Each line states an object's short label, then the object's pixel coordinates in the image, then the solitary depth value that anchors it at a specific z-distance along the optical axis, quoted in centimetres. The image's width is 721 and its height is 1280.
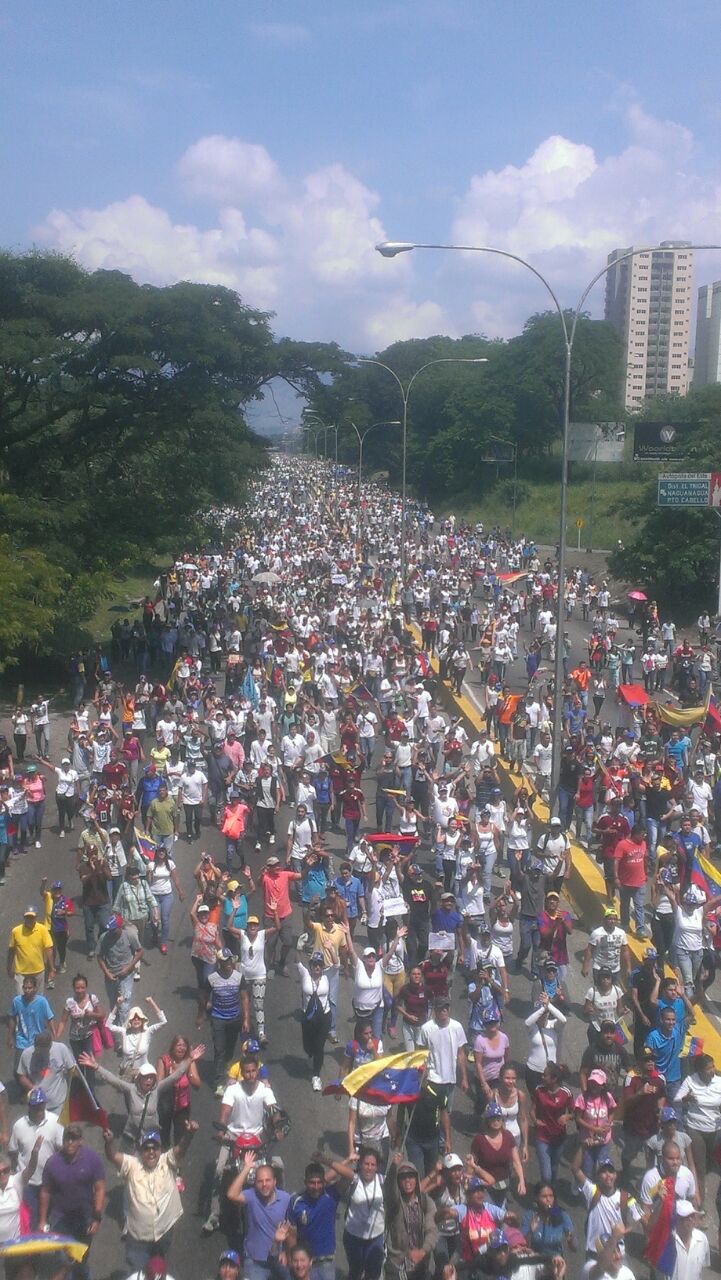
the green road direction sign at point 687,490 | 3706
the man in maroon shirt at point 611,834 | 1283
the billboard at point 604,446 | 5947
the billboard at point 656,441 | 5141
